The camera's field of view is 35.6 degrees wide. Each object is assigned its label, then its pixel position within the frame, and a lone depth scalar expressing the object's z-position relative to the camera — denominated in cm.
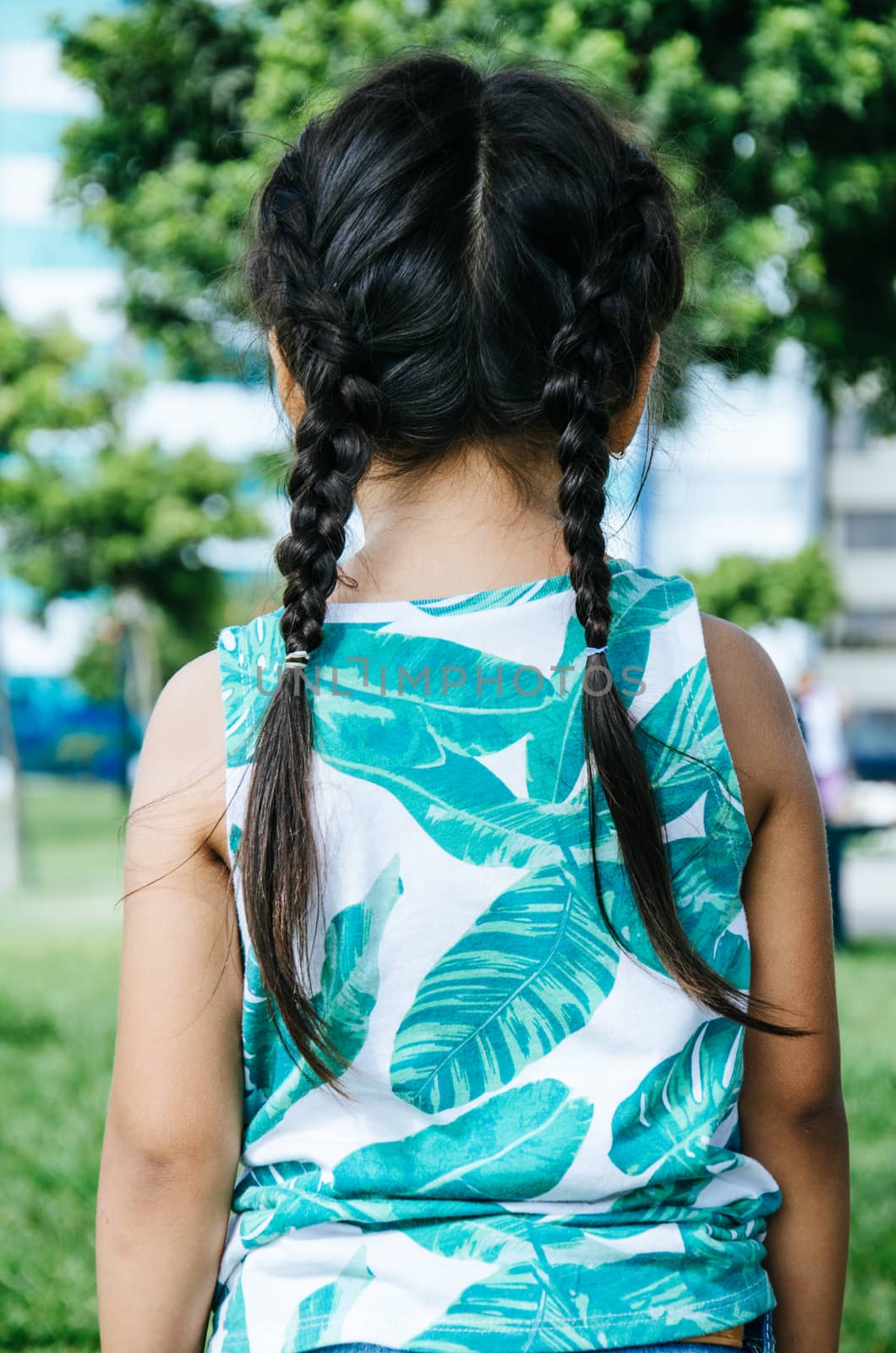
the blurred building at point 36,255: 2353
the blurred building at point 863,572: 4703
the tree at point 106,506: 1384
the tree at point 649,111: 623
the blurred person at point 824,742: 1031
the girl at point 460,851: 100
